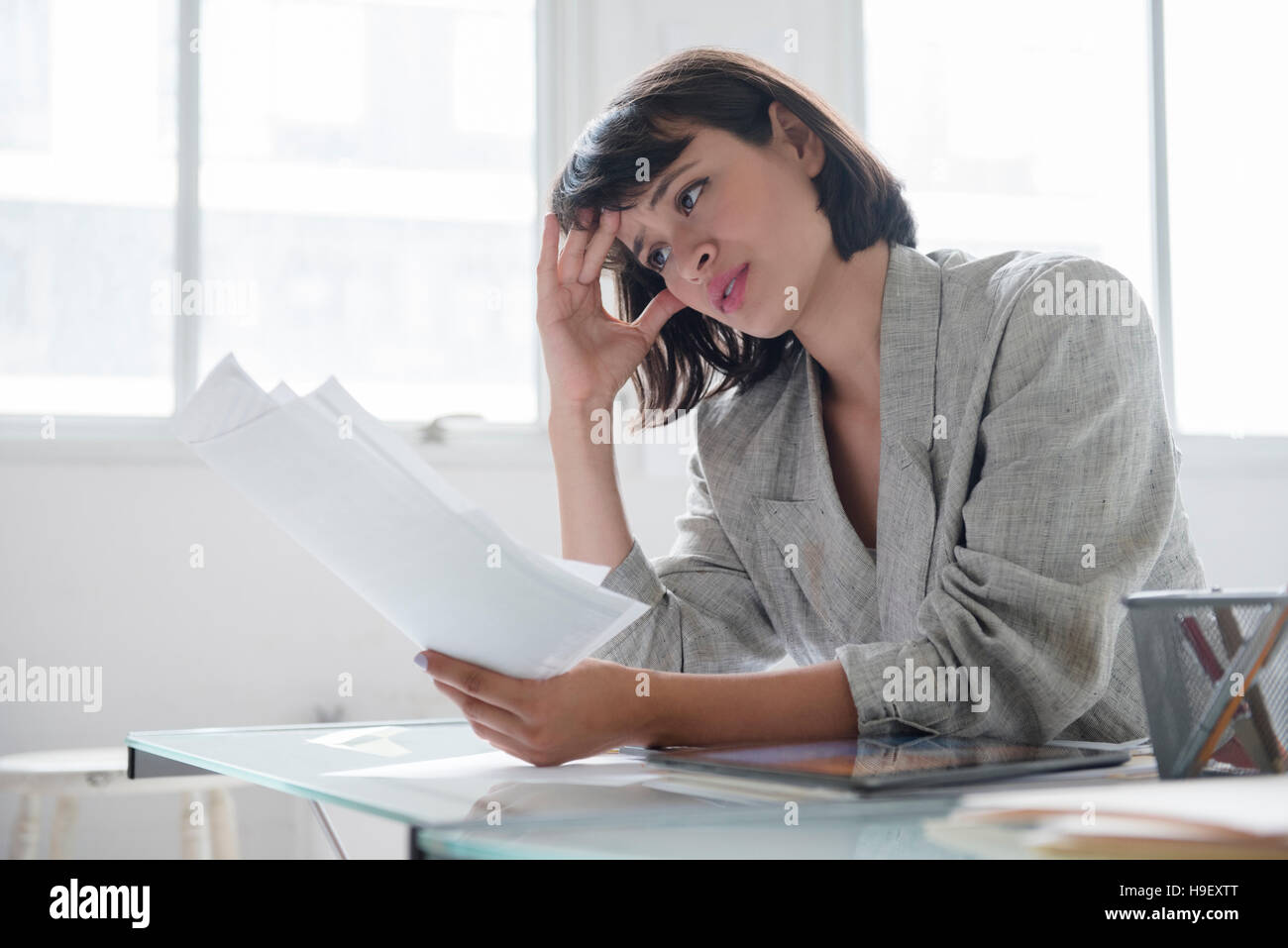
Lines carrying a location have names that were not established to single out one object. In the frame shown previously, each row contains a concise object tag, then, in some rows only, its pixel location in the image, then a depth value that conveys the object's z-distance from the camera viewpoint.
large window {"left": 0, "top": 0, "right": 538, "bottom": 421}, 2.39
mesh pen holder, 0.55
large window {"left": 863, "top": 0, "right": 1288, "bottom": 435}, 2.92
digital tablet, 0.56
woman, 0.79
